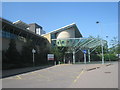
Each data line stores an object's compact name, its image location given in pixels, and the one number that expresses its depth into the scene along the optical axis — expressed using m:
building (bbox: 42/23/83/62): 30.21
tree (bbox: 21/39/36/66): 18.50
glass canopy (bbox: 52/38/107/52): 29.46
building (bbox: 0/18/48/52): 15.97
